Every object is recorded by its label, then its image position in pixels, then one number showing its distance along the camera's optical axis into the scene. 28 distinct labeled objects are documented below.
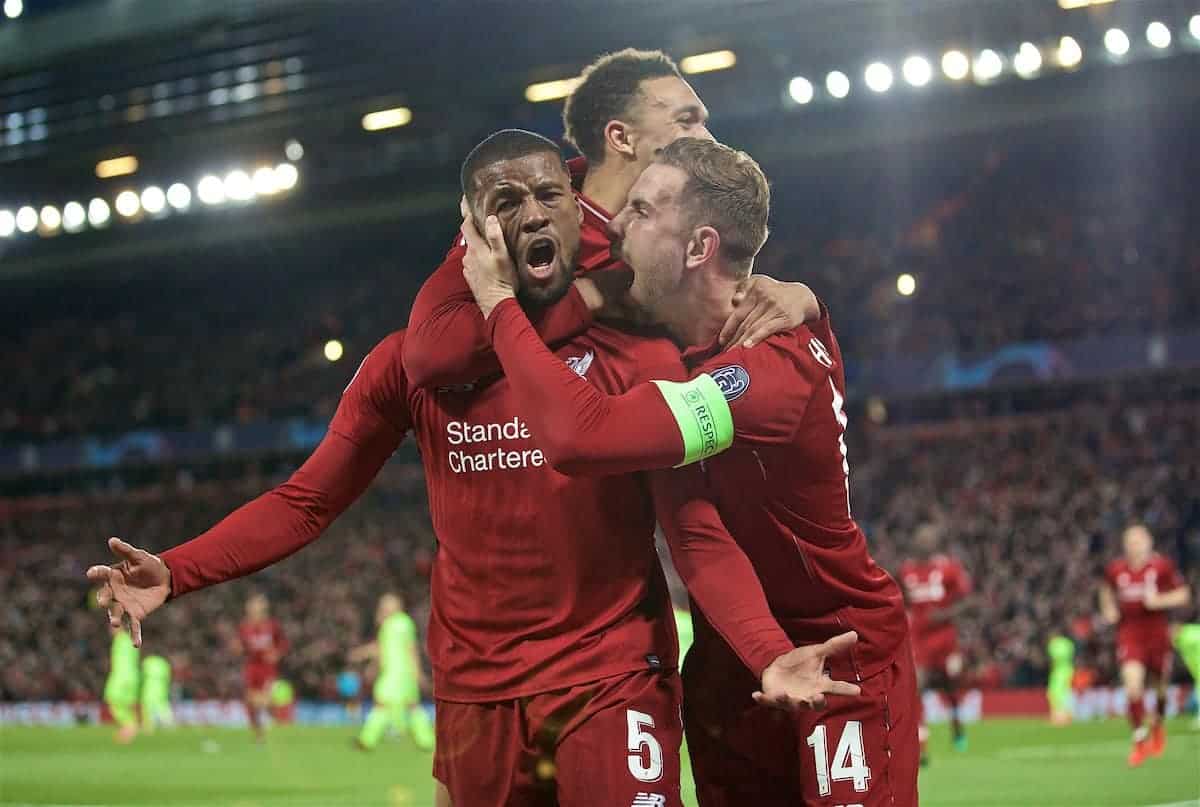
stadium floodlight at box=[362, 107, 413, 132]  26.56
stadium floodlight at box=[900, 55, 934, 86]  23.33
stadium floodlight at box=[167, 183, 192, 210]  30.38
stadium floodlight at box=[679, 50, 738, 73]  23.72
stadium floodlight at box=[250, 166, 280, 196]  28.88
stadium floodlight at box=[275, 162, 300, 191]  28.70
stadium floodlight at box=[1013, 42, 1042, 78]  22.58
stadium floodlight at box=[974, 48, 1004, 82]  23.03
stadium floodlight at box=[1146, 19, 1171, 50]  21.62
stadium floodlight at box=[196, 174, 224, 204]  29.53
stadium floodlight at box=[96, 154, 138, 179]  29.62
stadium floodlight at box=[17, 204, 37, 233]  31.89
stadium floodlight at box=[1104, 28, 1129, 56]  21.94
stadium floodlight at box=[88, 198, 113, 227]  31.19
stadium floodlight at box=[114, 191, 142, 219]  30.86
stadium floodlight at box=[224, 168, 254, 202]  29.09
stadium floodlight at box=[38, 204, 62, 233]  31.75
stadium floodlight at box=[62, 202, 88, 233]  31.47
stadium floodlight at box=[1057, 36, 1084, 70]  22.30
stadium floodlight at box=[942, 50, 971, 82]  23.34
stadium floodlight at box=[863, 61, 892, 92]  23.67
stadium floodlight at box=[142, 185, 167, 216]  30.56
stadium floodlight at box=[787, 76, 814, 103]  24.44
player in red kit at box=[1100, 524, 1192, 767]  14.07
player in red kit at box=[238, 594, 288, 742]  21.56
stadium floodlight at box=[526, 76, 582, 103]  24.95
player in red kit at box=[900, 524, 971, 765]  15.11
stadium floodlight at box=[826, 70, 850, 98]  24.14
